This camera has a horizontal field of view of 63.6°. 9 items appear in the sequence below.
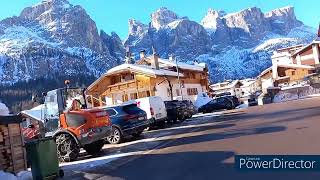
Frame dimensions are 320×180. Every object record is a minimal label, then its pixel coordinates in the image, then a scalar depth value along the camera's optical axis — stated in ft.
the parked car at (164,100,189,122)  57.90
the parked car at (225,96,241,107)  86.35
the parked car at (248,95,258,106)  89.60
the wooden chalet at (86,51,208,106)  90.80
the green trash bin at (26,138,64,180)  21.76
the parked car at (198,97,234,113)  83.37
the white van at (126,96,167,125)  47.57
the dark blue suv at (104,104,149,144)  37.06
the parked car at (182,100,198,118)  65.10
